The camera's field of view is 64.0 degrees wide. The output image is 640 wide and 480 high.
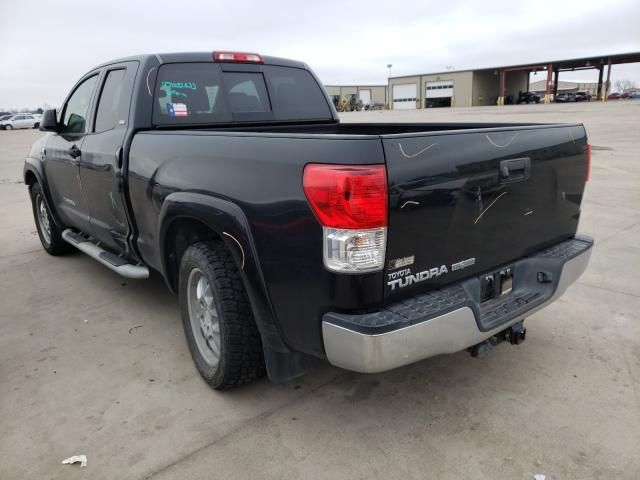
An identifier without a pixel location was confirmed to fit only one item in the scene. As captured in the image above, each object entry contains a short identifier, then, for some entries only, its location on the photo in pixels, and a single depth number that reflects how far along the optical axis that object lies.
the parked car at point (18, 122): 46.41
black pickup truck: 2.08
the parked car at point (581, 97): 69.25
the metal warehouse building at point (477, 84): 67.50
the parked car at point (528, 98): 71.62
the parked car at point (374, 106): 86.99
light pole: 83.19
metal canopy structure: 63.84
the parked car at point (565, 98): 67.31
